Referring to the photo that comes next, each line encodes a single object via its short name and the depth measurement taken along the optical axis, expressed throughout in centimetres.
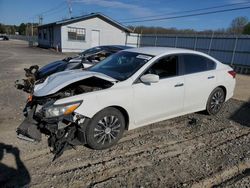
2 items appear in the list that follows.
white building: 2162
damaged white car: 287
